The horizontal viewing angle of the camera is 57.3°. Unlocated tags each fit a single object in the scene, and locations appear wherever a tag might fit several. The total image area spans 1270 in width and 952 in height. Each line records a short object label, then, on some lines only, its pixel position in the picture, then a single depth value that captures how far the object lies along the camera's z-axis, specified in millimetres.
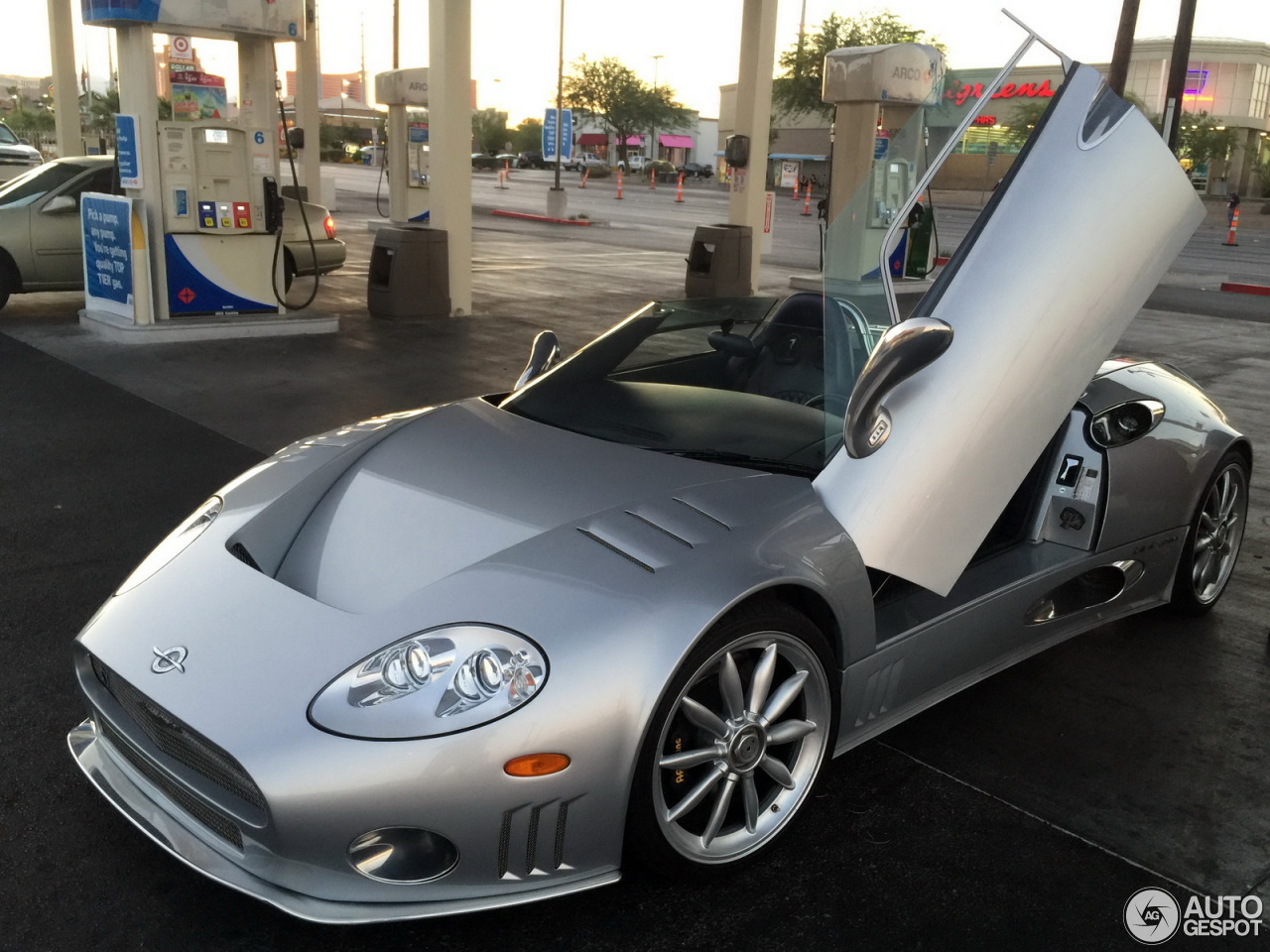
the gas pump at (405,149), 21766
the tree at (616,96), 80125
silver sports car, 2354
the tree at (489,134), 98188
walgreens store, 62469
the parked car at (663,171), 65750
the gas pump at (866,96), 14859
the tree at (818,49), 56000
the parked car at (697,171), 73250
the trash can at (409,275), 11375
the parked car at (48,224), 10867
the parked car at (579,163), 68456
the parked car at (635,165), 66750
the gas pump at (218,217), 9742
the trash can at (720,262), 13797
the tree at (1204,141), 51938
